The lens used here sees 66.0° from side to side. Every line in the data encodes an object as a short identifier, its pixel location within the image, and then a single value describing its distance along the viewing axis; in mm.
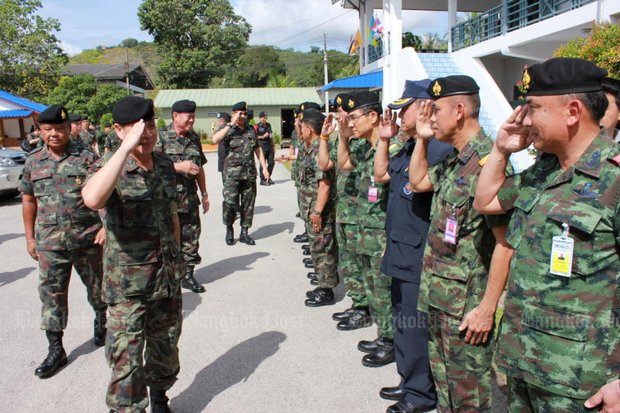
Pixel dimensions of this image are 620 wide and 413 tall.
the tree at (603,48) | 5945
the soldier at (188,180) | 5256
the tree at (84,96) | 28531
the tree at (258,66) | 50438
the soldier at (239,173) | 7281
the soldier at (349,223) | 4008
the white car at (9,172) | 11289
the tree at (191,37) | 41341
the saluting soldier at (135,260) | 2641
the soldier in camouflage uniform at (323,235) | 4809
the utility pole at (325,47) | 34250
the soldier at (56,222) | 3709
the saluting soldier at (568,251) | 1648
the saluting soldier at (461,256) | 2312
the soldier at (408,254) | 2887
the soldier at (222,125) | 7586
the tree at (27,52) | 31531
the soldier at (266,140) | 13703
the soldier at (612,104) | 2803
